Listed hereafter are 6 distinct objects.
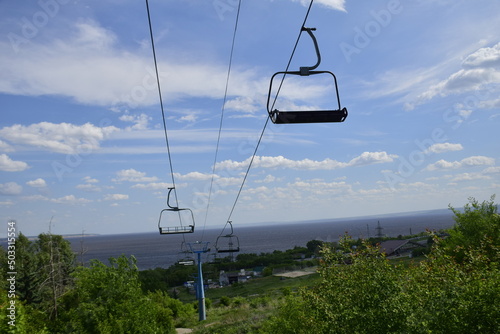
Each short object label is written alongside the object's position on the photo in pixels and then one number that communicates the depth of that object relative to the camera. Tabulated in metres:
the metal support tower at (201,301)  38.72
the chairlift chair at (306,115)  6.05
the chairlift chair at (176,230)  19.78
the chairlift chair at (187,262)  31.36
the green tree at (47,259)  52.09
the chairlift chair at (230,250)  27.28
